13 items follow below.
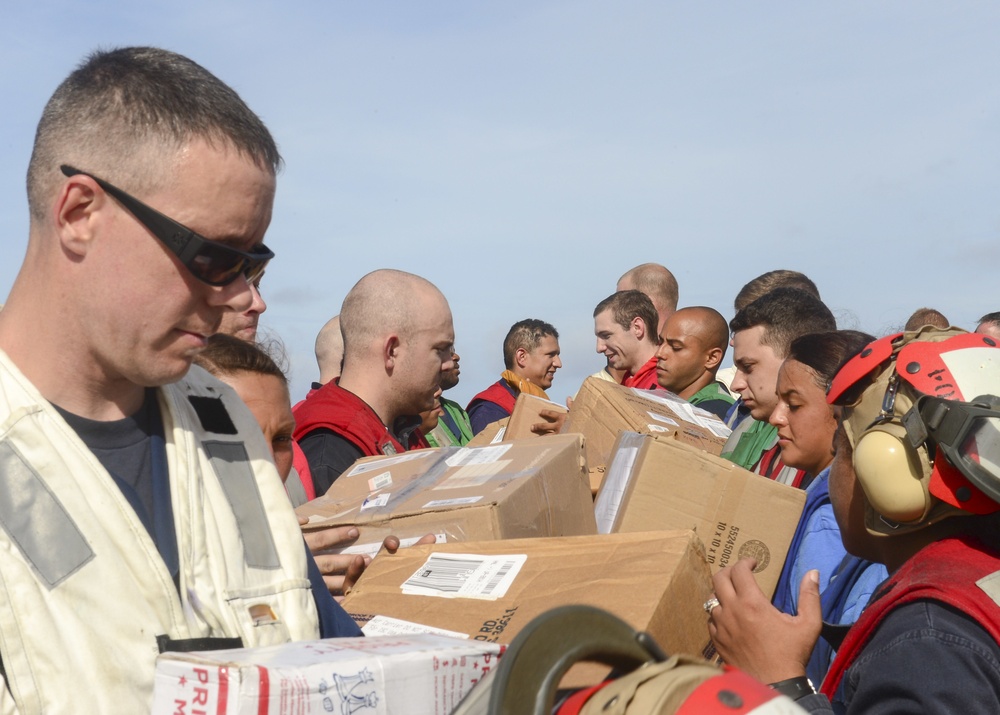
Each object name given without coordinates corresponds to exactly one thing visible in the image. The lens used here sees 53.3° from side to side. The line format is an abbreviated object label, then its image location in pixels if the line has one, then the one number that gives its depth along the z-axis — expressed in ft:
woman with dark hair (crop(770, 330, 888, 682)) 9.31
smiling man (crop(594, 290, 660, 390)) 25.53
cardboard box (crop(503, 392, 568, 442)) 15.53
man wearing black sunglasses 4.71
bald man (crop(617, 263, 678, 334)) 28.94
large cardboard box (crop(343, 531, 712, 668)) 7.40
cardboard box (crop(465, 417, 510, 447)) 16.60
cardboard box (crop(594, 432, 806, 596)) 10.93
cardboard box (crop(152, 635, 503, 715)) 4.06
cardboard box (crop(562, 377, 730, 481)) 14.15
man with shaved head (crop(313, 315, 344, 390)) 23.38
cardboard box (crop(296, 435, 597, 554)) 9.28
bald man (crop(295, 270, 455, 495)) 15.26
